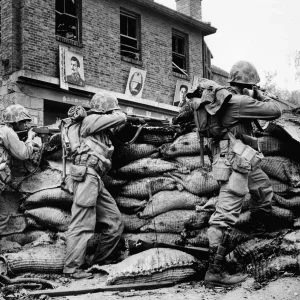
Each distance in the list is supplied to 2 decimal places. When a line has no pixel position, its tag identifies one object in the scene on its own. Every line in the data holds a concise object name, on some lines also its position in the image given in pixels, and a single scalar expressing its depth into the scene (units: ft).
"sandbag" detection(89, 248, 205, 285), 13.37
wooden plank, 12.77
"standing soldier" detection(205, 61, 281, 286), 12.92
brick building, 35.40
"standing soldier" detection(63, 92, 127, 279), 15.37
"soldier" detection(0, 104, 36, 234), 17.31
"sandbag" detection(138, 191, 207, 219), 16.02
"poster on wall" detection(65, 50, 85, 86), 37.27
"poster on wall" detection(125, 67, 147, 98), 42.22
